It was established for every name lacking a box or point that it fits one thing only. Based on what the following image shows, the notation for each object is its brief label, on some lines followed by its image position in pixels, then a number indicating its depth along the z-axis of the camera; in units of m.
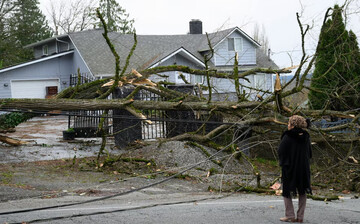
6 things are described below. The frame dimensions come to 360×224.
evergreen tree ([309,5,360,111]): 16.67
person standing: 6.39
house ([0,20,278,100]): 31.16
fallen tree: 11.19
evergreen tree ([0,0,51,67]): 43.91
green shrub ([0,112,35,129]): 15.26
